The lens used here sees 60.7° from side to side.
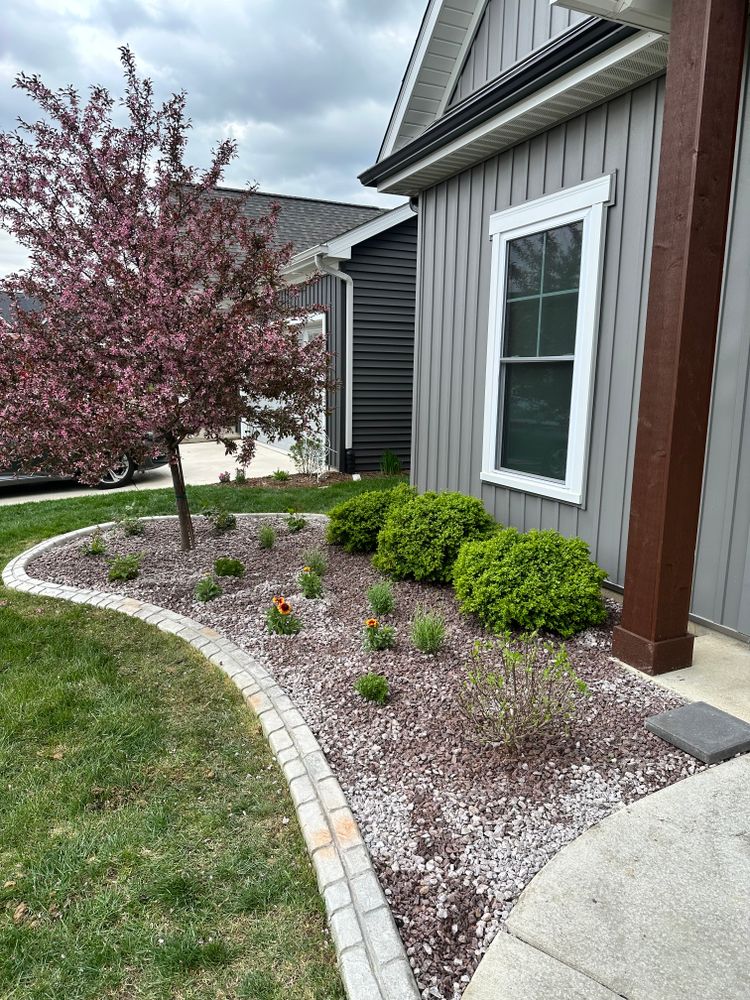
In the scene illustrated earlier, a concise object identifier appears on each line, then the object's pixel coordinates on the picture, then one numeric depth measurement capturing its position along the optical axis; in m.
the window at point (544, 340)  4.19
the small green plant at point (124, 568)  5.00
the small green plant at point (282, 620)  3.91
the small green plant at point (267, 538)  5.59
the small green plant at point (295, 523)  6.23
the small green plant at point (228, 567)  4.91
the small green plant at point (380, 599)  4.06
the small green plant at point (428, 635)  3.50
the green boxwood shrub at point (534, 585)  3.60
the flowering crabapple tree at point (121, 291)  4.41
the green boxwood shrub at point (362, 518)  5.41
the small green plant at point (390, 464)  9.44
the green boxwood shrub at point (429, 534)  4.55
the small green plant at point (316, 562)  4.85
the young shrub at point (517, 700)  2.57
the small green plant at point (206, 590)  4.54
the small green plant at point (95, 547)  5.61
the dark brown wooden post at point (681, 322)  2.76
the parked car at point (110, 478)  9.07
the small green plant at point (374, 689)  3.07
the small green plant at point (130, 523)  6.14
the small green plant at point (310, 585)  4.42
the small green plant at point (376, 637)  3.58
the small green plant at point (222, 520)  6.23
